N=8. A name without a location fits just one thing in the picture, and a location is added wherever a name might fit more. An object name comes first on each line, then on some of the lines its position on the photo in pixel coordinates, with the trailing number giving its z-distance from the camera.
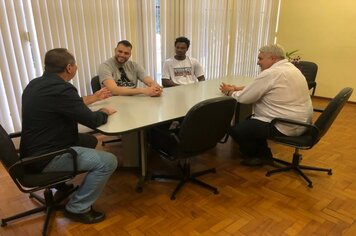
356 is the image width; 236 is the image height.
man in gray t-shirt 2.65
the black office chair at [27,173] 1.58
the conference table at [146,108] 1.88
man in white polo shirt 2.41
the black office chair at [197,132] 1.90
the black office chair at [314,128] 2.21
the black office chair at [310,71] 4.20
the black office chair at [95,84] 3.10
